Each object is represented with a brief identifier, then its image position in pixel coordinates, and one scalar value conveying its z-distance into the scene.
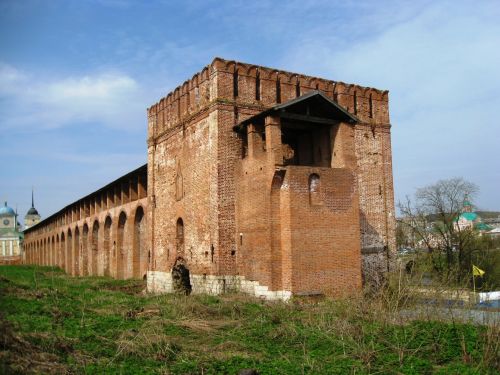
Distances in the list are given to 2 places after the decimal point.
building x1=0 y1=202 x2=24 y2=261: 87.83
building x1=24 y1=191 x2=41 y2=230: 100.56
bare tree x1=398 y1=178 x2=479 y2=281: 27.03
